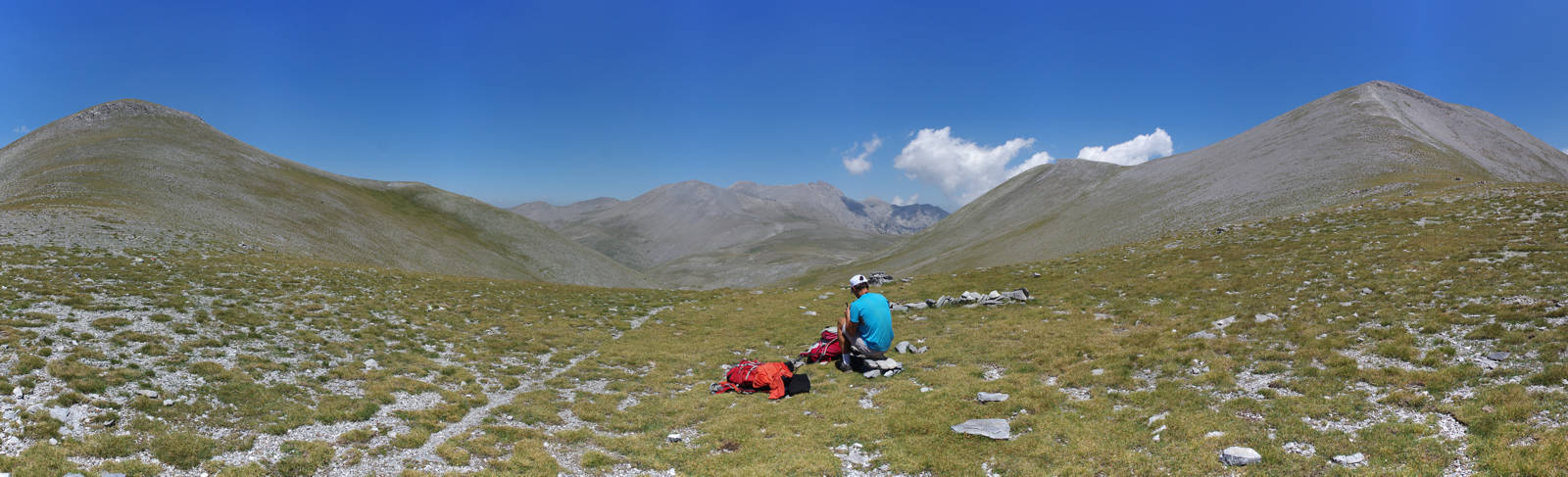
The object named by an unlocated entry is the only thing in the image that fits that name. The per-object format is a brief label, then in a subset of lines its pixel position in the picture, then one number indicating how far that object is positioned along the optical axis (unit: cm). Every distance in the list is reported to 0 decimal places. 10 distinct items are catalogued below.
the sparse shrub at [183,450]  1167
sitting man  1961
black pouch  1812
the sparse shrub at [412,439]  1376
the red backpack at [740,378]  1875
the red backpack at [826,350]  2188
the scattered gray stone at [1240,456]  1027
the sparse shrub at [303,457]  1189
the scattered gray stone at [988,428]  1301
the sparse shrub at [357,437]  1370
